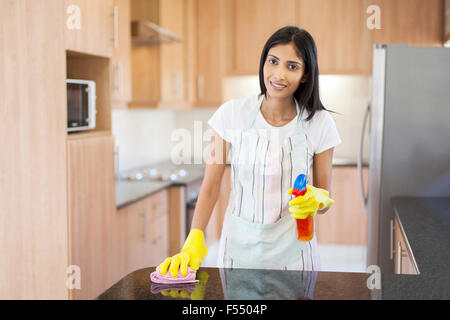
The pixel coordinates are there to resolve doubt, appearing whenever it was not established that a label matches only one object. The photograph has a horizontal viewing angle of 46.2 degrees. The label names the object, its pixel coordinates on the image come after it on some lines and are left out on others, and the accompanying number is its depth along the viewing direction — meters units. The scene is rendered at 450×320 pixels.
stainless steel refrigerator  2.44
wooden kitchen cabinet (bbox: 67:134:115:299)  2.13
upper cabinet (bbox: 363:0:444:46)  3.84
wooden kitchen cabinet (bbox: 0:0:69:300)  2.03
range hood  3.13
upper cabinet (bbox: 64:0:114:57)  2.06
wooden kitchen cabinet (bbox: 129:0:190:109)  3.38
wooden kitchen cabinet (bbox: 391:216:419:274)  1.56
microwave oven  2.21
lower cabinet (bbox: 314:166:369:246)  3.94
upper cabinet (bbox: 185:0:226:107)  4.04
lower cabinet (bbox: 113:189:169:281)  2.57
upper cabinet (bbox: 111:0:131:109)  2.79
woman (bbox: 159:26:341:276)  1.59
